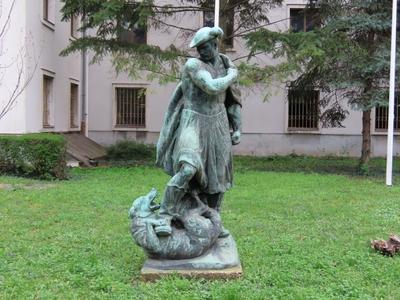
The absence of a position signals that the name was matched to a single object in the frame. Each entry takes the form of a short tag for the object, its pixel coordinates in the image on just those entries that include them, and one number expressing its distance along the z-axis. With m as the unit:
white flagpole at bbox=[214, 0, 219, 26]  12.87
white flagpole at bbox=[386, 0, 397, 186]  12.99
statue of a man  5.05
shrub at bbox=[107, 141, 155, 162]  19.67
